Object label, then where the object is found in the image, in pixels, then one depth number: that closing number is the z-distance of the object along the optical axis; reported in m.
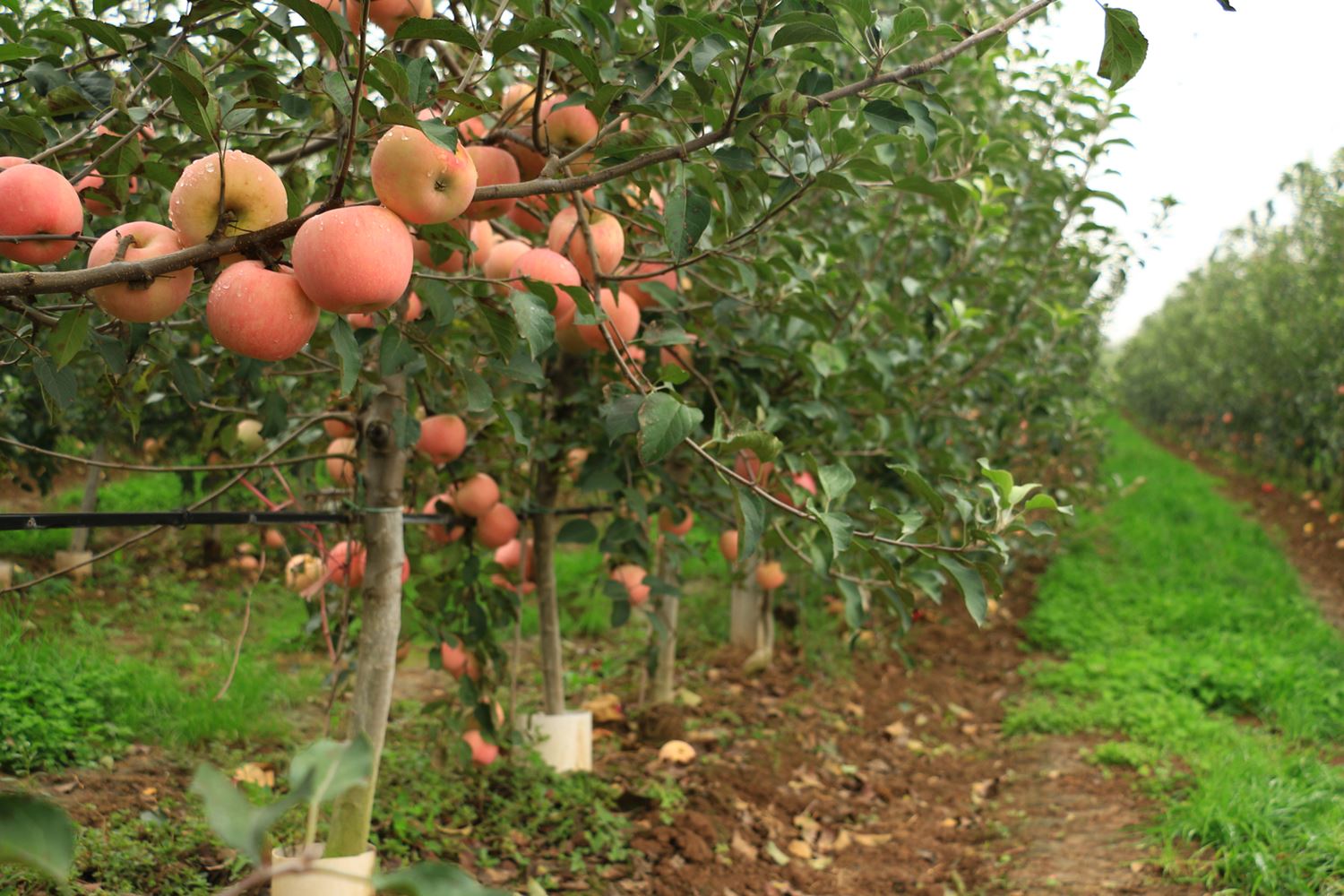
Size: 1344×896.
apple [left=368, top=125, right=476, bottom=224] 1.17
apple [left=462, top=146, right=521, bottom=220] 1.49
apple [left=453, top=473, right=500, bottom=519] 2.53
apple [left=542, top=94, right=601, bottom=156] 1.57
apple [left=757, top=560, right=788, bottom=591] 3.85
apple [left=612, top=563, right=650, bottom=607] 3.04
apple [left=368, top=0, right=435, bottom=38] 1.59
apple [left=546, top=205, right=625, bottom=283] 1.74
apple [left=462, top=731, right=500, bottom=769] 2.78
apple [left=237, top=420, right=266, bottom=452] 2.67
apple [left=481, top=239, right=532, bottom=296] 1.80
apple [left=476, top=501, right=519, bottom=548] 2.56
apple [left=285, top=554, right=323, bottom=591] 2.68
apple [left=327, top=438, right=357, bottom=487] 2.49
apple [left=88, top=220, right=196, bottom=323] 1.11
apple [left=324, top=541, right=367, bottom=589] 2.40
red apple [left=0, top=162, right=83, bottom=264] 1.19
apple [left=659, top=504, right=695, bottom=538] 2.79
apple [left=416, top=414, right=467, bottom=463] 2.28
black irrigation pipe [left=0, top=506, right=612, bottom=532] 1.61
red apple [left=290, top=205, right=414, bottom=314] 1.10
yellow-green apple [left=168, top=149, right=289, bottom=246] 1.11
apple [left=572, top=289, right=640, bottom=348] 1.81
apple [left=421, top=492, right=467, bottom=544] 2.60
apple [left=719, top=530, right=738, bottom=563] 3.01
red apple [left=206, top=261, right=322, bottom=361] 1.11
